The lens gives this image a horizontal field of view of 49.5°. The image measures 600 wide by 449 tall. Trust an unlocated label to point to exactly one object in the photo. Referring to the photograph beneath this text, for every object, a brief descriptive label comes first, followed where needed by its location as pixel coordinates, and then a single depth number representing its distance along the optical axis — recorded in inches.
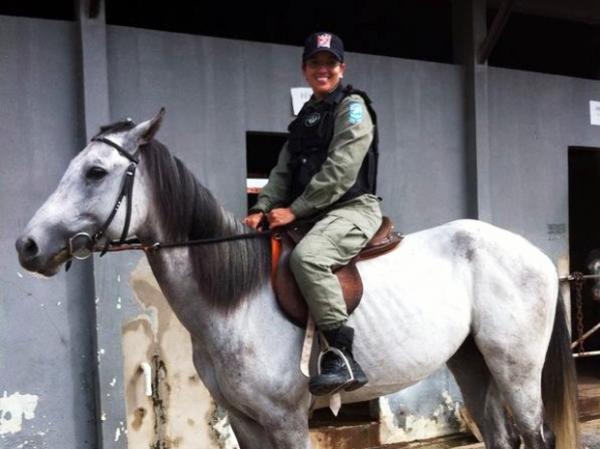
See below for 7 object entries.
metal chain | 223.3
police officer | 108.7
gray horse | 100.0
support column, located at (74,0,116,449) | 161.8
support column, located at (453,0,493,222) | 212.2
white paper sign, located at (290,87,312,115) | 188.5
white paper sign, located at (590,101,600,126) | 238.5
